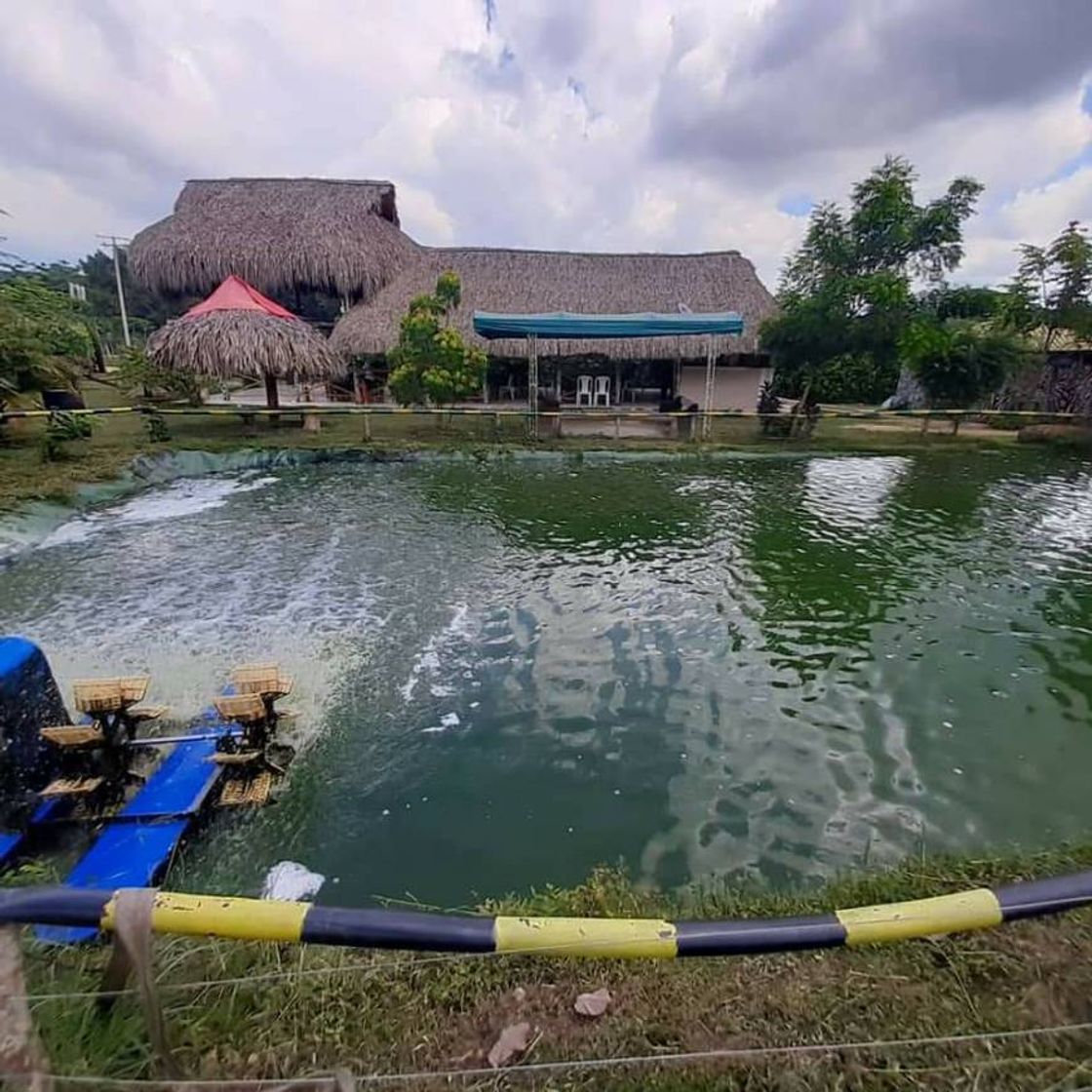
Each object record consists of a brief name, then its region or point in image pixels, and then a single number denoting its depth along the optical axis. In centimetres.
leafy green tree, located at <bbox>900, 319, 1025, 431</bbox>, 1471
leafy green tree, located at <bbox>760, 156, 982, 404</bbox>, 1466
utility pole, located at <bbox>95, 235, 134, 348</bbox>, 2186
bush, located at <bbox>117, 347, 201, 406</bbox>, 1542
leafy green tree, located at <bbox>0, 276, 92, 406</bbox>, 1080
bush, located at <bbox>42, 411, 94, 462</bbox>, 1085
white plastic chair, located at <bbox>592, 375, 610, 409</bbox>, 2009
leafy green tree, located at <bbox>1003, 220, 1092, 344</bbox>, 1525
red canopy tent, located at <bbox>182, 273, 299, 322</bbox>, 1491
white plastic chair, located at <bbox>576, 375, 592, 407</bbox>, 2008
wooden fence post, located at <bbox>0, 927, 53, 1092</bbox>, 121
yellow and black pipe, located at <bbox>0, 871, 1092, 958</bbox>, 124
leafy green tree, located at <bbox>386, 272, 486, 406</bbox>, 1418
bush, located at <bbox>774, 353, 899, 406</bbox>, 2338
